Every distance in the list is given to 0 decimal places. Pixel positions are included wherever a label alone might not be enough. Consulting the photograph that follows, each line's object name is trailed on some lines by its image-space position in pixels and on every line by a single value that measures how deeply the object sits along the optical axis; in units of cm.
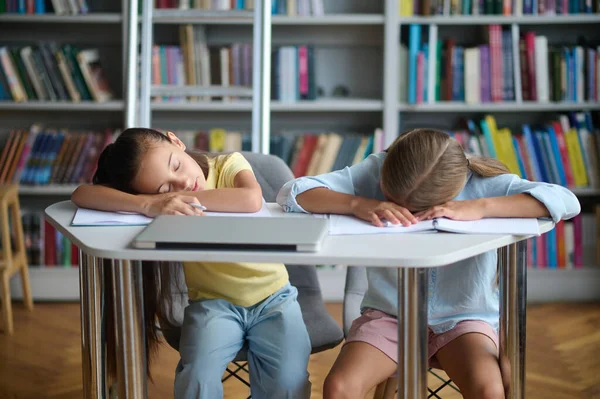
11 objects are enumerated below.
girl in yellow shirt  318
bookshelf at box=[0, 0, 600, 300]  510
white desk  255
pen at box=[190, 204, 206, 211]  315
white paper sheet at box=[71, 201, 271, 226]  304
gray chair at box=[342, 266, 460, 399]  359
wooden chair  484
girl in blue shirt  307
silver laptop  258
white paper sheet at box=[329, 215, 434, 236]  290
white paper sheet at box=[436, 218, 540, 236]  286
